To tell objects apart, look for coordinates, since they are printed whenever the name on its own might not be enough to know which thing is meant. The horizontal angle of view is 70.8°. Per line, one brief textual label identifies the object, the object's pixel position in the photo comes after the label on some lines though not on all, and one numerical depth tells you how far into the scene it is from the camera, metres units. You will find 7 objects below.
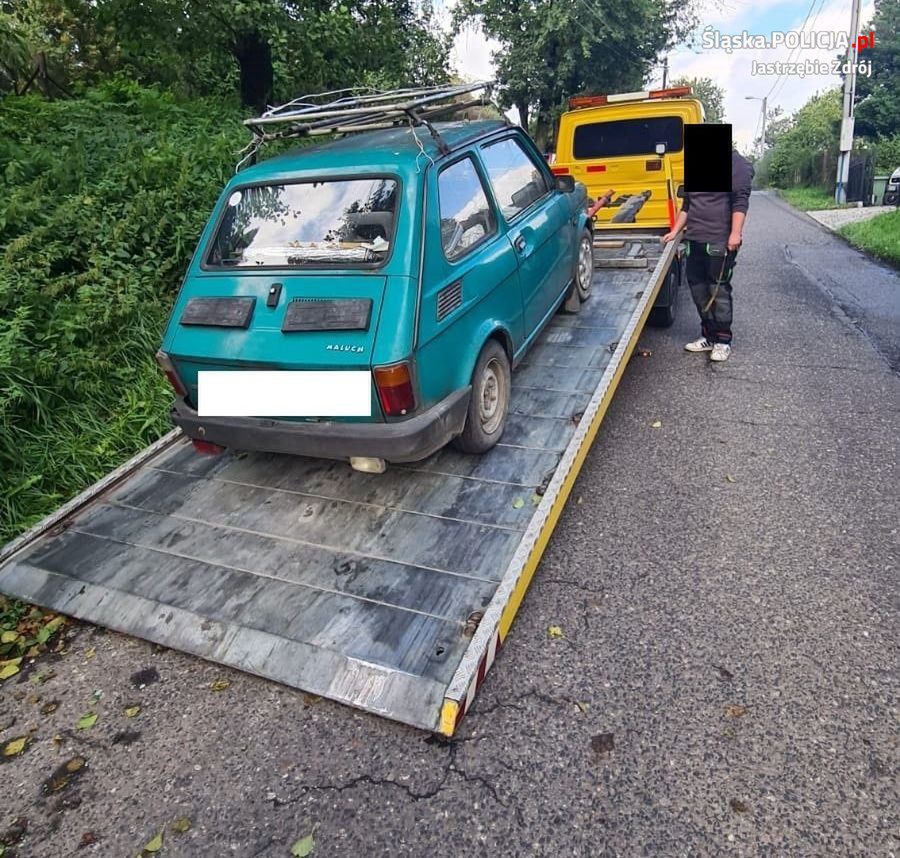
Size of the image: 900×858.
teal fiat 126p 2.92
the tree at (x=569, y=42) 16.52
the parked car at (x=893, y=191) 17.02
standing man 4.89
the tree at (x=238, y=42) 7.92
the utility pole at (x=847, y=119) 17.77
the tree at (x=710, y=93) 66.11
